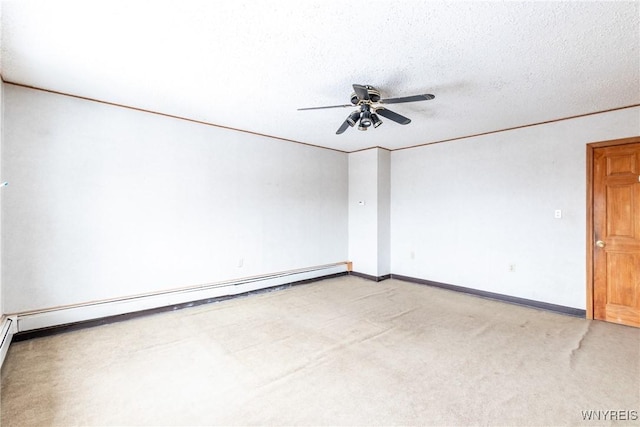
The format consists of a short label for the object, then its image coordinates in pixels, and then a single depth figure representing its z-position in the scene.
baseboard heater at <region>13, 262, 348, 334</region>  2.91
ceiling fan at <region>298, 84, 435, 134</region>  2.47
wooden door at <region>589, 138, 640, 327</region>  3.33
